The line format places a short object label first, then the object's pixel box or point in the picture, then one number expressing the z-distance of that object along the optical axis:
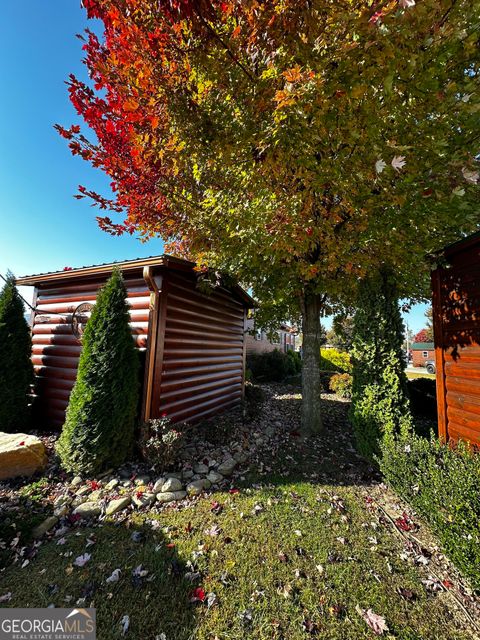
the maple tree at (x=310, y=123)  2.54
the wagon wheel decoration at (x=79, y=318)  5.75
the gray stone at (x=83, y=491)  3.59
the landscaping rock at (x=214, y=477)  3.97
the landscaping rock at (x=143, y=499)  3.42
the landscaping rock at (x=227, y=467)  4.20
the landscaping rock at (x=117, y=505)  3.26
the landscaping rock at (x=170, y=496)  3.52
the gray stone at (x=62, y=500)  3.38
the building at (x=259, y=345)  17.56
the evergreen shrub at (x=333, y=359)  13.96
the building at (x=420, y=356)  37.70
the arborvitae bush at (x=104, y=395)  3.93
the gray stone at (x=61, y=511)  3.19
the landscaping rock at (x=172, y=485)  3.66
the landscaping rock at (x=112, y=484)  3.70
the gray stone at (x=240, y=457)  4.59
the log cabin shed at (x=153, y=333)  4.92
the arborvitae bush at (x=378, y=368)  4.20
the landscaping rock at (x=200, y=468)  4.14
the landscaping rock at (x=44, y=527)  2.95
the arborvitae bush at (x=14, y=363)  5.11
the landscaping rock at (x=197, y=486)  3.69
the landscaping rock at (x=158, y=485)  3.65
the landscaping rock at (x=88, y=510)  3.23
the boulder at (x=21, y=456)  3.85
